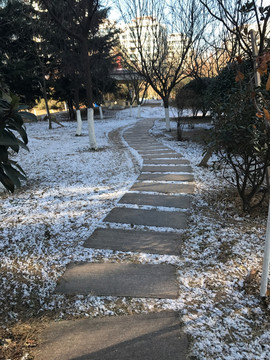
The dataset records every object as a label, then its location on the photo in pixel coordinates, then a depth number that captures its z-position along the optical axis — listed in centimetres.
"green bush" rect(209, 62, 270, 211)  257
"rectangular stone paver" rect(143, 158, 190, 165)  635
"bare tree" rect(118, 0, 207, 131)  1041
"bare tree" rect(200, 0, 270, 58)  336
